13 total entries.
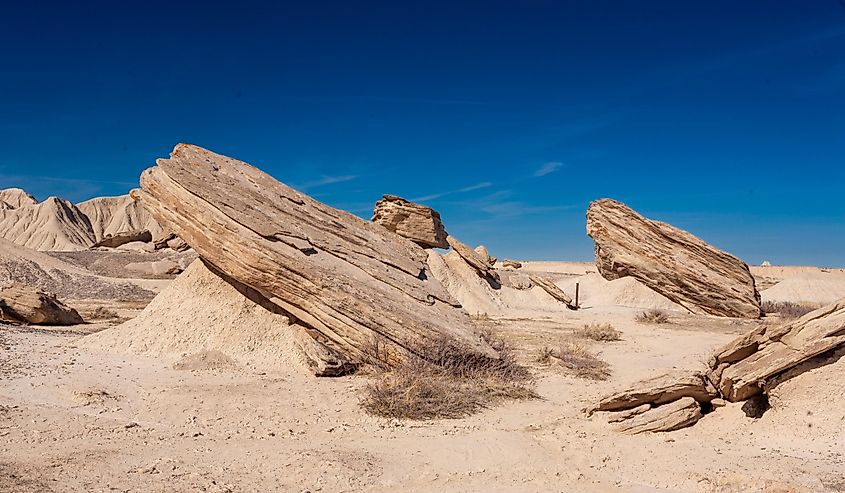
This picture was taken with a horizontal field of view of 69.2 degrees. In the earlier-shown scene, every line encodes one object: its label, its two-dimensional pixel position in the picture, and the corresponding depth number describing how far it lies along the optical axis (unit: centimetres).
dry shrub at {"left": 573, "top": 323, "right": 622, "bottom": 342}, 1354
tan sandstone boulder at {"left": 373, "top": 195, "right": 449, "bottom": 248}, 2070
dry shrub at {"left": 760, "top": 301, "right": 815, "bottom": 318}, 1914
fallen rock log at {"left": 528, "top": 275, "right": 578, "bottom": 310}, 2091
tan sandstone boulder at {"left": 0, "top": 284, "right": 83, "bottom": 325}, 1165
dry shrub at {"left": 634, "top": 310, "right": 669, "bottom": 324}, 1738
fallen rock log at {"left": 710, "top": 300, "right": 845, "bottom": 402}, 567
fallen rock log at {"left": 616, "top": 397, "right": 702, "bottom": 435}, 603
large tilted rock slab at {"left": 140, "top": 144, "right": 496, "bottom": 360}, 816
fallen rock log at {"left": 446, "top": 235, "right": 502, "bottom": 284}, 2077
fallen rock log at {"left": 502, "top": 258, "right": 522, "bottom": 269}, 3941
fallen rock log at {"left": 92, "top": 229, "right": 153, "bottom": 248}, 4107
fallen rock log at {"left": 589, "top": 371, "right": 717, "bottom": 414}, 623
